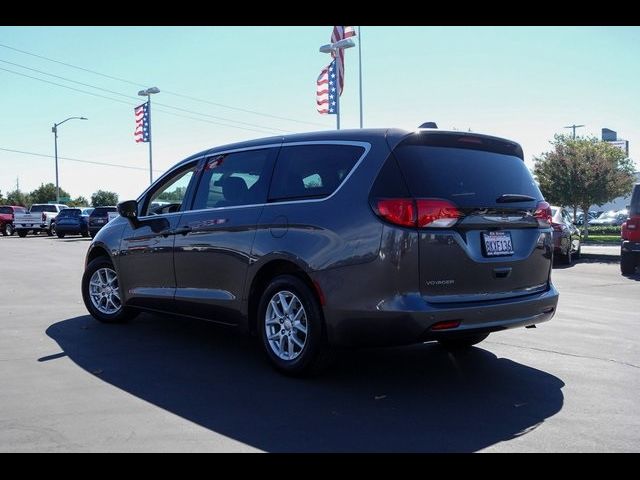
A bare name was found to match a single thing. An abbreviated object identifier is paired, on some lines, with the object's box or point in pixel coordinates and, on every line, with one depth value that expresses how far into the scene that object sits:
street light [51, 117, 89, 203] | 51.84
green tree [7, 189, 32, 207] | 99.79
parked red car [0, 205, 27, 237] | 37.18
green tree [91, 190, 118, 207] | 101.38
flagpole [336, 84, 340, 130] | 25.44
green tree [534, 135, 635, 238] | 27.08
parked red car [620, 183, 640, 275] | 12.52
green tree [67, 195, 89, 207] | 89.26
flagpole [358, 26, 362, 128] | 31.26
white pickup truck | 35.84
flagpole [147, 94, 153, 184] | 42.78
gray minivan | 4.22
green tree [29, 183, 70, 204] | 100.16
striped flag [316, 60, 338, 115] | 25.86
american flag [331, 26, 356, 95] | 25.80
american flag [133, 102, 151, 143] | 38.69
